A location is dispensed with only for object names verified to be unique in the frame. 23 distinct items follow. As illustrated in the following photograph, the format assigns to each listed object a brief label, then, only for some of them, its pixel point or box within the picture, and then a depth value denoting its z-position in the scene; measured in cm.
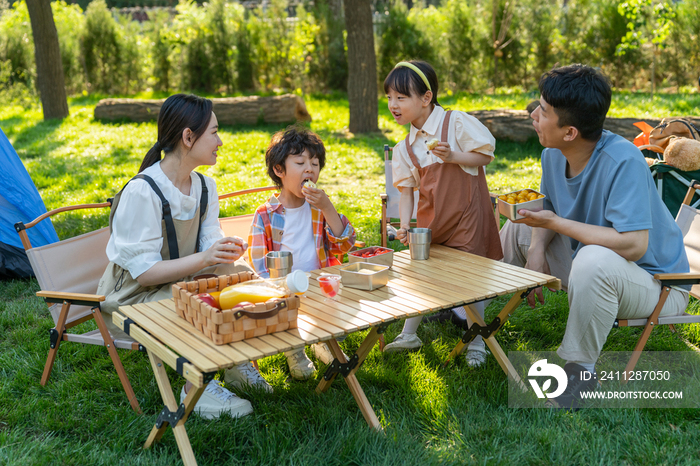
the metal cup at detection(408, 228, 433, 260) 296
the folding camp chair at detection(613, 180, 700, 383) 267
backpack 461
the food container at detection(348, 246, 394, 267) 276
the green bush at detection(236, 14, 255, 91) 1358
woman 267
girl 322
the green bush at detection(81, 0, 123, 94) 1441
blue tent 425
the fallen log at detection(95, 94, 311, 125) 1030
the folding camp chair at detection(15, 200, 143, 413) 272
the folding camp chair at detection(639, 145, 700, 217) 433
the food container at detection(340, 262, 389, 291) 253
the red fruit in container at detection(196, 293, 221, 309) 210
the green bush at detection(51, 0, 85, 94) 1457
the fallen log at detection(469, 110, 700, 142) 833
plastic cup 242
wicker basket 197
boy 321
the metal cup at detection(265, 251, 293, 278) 264
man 261
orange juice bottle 210
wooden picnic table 197
